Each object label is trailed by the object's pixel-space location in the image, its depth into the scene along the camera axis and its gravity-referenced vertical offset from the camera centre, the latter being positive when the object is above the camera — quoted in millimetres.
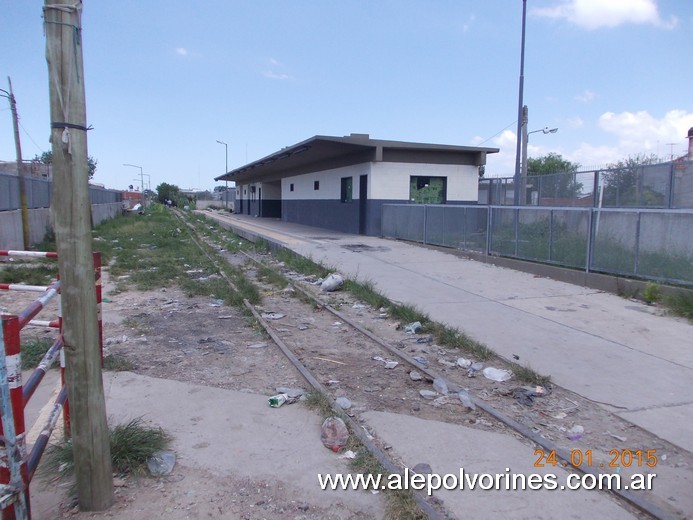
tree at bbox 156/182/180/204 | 101500 +942
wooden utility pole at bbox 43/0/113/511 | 3043 -311
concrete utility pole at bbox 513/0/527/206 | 20781 +3622
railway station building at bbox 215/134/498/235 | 22141 +1151
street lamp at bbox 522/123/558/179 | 24812 +2443
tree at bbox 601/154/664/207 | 15180 +426
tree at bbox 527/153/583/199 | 20417 +672
